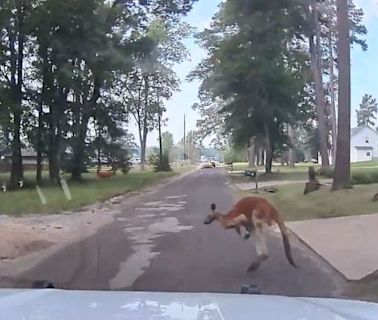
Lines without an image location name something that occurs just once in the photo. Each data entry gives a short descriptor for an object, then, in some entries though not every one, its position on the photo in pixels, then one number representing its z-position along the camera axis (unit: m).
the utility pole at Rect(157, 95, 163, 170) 21.59
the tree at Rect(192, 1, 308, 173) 12.09
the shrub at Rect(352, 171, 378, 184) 16.91
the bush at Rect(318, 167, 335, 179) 18.58
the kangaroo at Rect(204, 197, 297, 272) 7.57
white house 23.93
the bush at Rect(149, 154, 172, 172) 21.37
